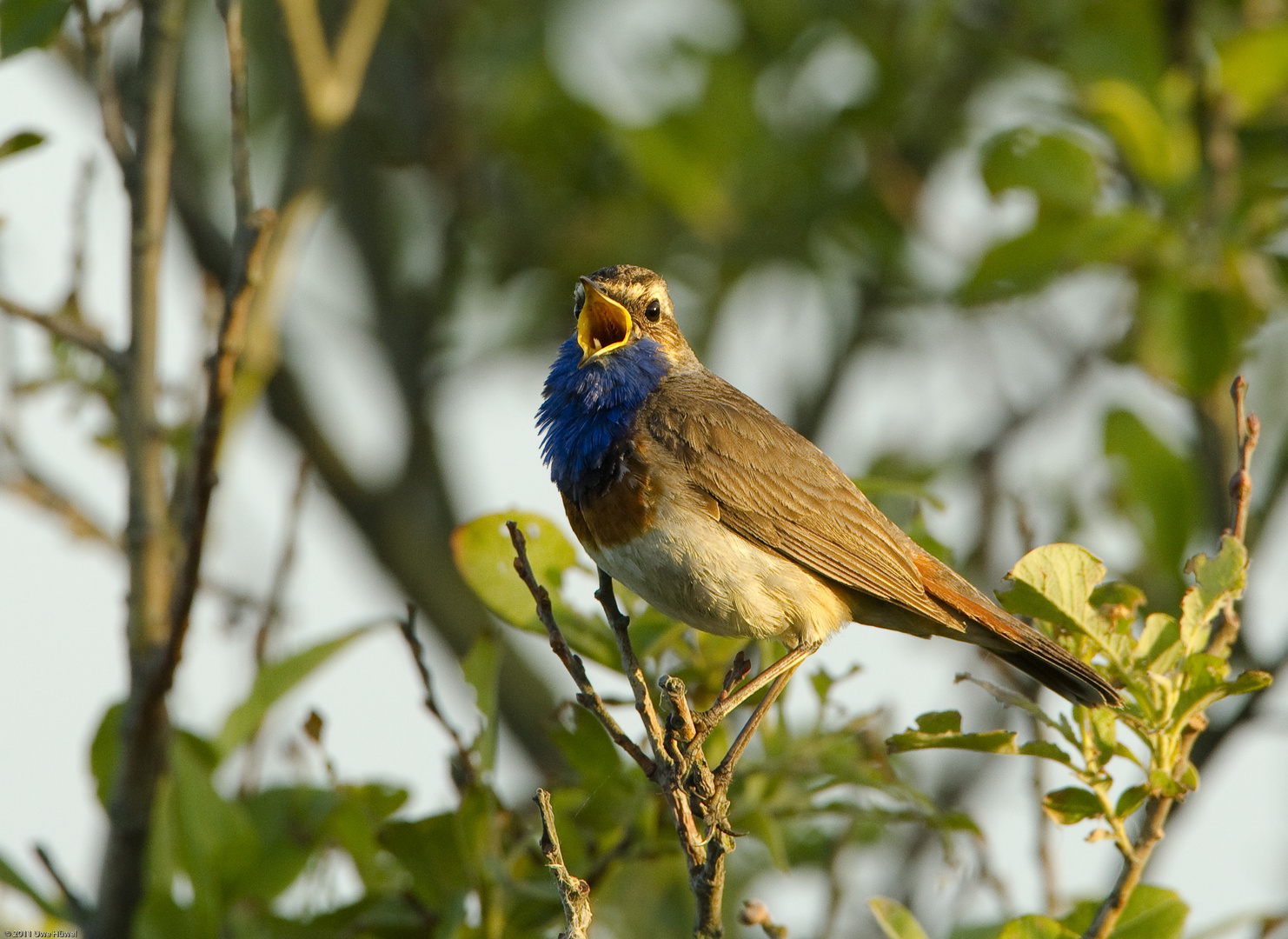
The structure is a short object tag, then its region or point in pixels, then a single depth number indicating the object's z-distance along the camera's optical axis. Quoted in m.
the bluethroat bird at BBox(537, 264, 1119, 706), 8.11
